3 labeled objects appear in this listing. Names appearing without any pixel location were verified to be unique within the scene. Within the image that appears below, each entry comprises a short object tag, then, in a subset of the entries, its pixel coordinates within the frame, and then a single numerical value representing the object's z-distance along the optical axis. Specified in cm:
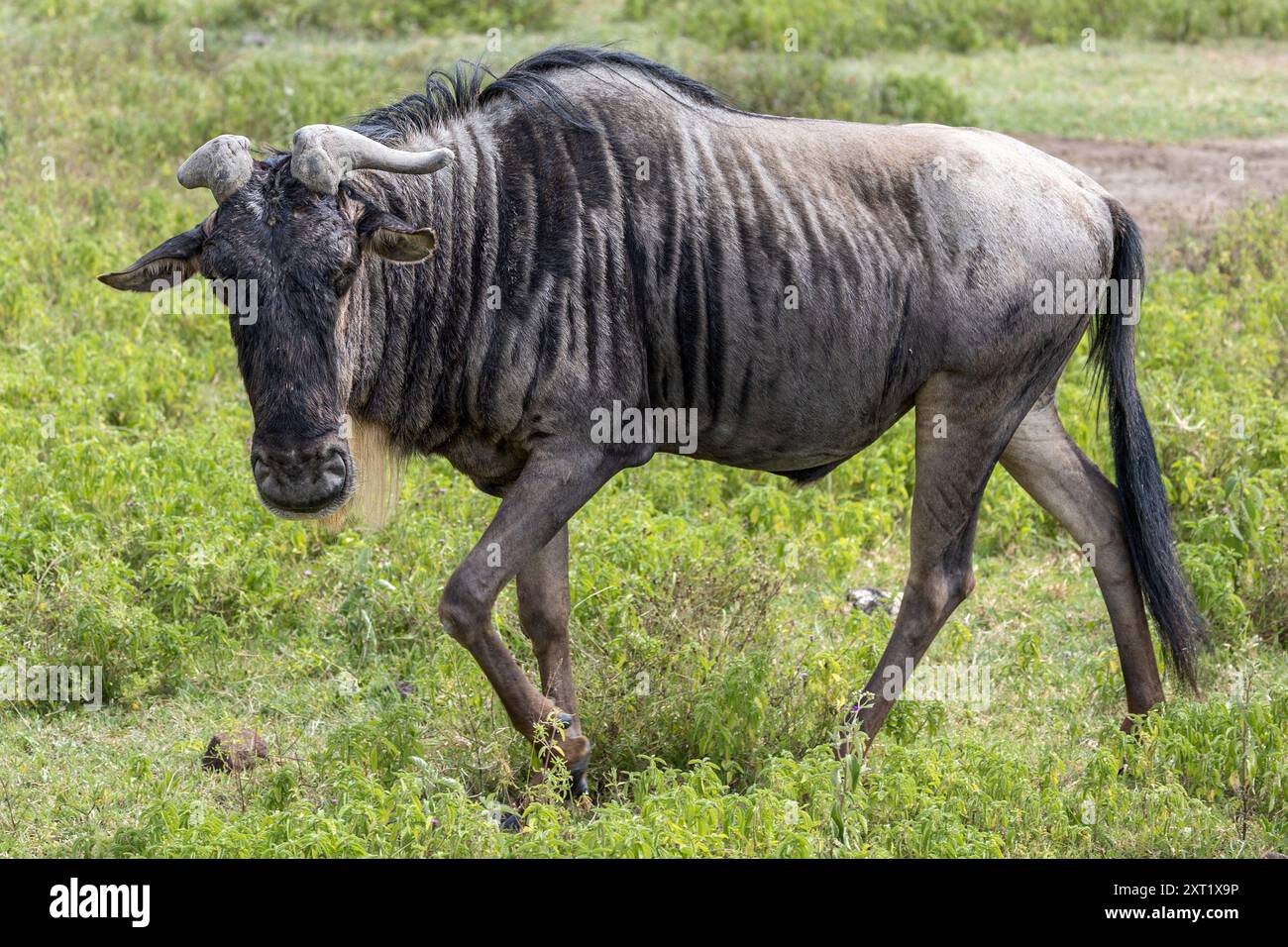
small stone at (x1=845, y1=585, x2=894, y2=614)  684
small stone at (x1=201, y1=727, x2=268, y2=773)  540
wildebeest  484
